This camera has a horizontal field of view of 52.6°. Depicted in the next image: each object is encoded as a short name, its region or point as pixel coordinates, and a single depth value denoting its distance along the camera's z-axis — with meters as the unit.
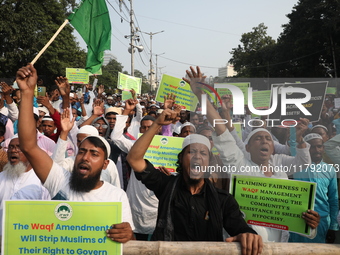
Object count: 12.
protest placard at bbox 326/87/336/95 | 7.43
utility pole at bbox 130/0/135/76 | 21.28
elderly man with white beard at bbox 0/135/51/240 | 2.80
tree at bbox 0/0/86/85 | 26.58
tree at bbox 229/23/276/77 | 41.44
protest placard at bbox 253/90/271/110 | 3.60
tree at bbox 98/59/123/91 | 50.53
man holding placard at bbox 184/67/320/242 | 2.90
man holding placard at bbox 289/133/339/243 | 3.44
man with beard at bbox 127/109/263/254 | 2.31
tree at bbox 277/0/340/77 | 30.25
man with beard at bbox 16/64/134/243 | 2.27
